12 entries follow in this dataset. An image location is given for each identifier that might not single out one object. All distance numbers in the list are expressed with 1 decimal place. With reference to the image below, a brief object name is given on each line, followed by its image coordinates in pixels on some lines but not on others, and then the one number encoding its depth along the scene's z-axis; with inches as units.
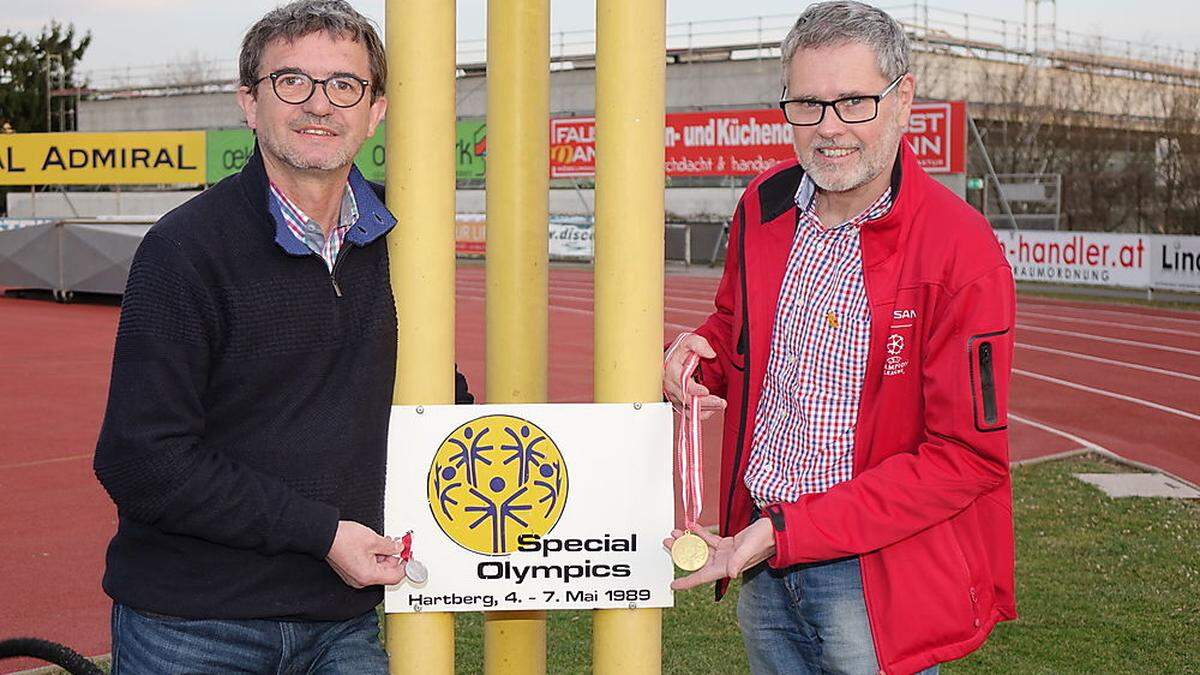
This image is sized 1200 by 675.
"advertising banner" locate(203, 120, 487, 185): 1305.4
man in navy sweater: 95.0
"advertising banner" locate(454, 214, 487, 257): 1291.8
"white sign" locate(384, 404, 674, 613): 104.9
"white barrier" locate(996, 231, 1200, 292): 919.7
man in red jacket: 100.4
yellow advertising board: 1497.3
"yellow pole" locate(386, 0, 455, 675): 104.3
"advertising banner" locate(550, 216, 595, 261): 1299.2
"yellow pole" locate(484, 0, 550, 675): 112.1
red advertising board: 1095.0
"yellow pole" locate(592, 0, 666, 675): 102.0
